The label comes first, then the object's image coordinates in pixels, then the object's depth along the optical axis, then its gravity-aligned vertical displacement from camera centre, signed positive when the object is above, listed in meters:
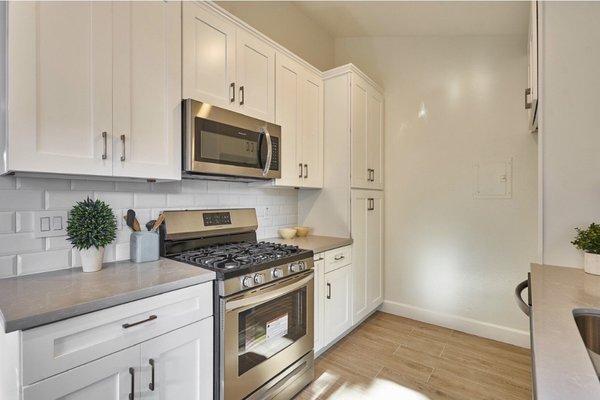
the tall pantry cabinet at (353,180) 2.66 +0.17
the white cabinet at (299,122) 2.33 +0.64
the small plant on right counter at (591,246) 1.35 -0.22
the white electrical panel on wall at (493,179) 2.62 +0.17
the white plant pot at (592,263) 1.36 -0.29
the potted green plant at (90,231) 1.38 -0.15
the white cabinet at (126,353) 0.94 -0.57
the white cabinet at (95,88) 1.15 +0.48
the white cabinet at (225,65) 1.69 +0.84
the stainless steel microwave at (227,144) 1.66 +0.34
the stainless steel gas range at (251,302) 1.47 -0.57
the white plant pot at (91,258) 1.41 -0.28
